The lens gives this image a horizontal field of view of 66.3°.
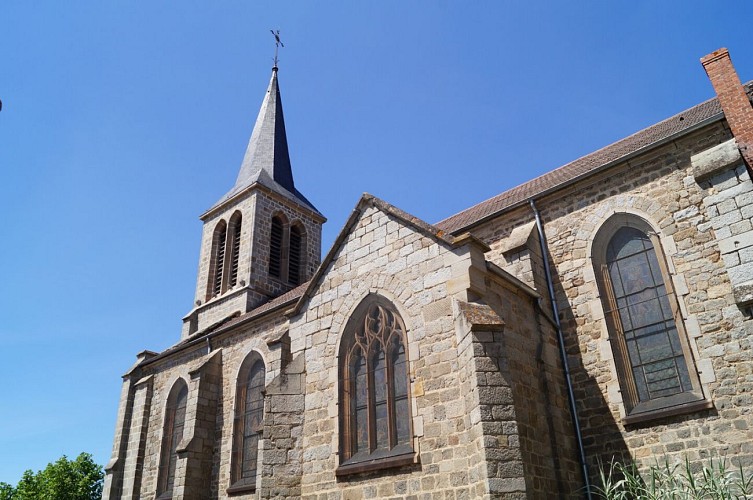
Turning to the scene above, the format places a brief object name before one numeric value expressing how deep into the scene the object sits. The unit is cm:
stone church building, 809
